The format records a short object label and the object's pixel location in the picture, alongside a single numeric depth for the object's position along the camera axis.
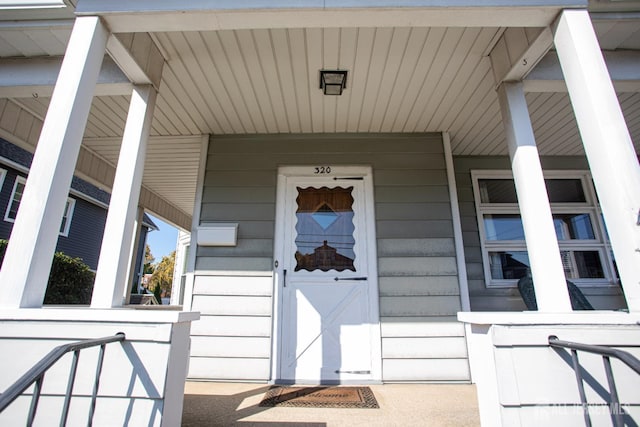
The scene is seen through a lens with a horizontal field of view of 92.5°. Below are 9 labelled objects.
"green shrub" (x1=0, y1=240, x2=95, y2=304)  7.01
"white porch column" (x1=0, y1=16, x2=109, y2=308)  1.28
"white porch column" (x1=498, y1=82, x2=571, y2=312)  1.58
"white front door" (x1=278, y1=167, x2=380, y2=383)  2.69
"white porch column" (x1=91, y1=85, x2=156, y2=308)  1.68
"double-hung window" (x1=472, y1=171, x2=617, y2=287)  3.28
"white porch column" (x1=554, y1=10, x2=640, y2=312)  1.30
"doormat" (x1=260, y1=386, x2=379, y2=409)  2.08
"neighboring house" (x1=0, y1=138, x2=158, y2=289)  7.47
